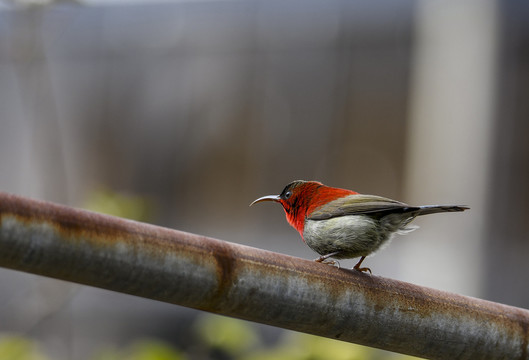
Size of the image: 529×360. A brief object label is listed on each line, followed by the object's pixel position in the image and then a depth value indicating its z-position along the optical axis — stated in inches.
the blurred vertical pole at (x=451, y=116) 607.8
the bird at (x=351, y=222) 255.0
